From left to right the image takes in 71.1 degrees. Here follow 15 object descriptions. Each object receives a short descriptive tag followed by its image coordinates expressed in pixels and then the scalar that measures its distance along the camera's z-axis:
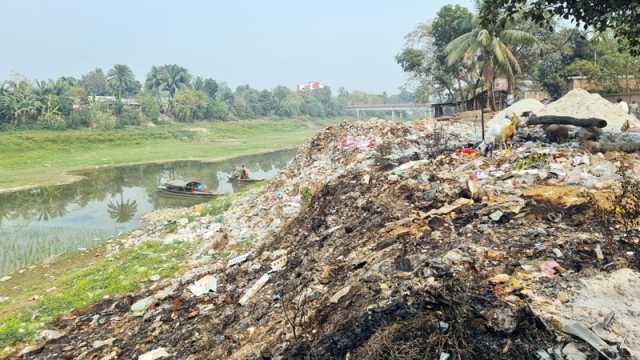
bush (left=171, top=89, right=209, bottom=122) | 51.53
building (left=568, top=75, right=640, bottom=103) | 15.52
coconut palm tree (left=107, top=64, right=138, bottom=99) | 58.97
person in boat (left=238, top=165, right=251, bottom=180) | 19.82
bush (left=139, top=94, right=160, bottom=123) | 48.09
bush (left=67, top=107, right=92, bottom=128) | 39.41
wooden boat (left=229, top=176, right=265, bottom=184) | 19.48
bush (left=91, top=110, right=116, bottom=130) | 40.28
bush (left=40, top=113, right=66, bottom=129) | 37.16
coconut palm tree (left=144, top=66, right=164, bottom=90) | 59.06
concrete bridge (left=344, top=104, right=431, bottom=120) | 82.69
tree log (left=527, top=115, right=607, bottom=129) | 7.26
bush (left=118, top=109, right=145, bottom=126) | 44.53
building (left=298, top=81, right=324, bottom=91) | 116.34
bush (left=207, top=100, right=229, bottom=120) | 56.16
